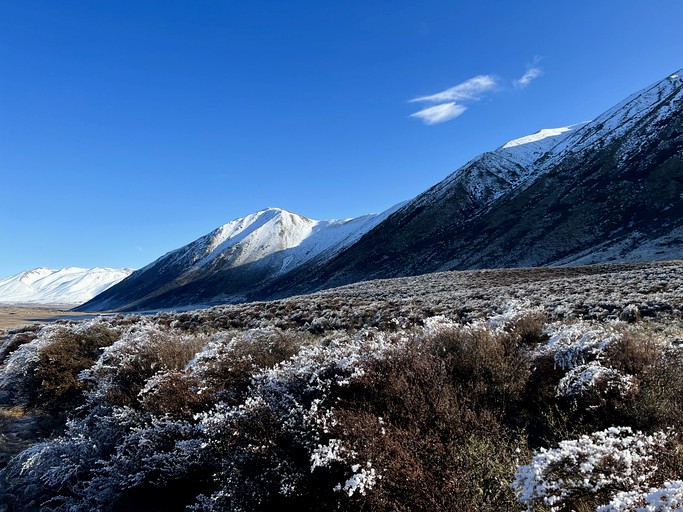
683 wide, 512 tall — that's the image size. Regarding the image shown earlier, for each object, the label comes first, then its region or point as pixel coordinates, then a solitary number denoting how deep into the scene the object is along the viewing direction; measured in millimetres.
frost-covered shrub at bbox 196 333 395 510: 4594
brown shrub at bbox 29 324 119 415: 10391
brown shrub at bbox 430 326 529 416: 5773
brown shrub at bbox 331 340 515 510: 3602
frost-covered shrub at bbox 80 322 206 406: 8219
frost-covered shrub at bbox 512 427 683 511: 2850
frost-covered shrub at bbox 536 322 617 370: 6077
